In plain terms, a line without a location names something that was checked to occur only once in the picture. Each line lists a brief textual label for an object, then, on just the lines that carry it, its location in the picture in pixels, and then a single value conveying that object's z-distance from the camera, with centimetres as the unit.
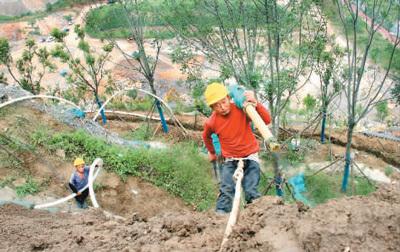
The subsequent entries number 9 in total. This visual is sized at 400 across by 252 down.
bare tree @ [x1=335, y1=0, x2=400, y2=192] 867
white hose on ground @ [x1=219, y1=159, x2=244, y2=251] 382
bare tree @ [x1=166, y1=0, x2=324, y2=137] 980
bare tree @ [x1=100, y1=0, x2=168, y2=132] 1222
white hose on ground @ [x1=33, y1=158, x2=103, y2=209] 727
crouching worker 811
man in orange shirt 550
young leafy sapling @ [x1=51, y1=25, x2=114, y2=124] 1262
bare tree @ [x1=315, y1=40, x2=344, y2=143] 1105
